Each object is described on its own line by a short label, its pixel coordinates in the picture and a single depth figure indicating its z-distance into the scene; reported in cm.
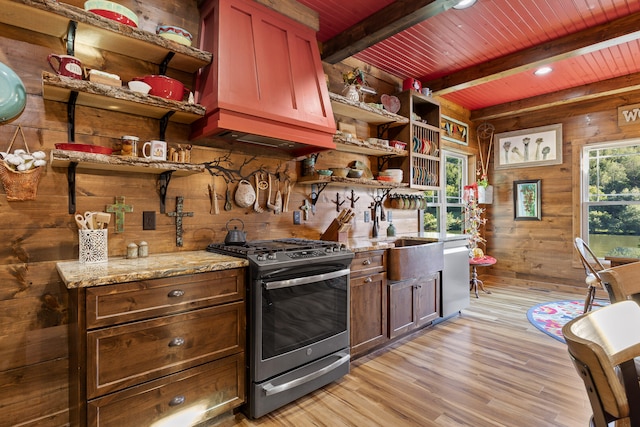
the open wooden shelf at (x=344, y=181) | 285
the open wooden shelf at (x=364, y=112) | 299
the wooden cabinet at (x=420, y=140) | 379
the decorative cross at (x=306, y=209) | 305
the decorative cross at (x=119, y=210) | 204
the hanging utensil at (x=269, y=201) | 273
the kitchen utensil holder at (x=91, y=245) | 179
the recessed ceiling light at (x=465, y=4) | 244
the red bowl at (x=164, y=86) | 197
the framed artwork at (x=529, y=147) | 502
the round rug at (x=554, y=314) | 333
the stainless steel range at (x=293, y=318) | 193
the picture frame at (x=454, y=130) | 494
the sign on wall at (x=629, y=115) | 434
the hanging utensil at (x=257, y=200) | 267
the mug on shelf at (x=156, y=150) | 197
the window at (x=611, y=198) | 446
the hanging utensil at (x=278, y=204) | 279
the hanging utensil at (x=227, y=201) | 252
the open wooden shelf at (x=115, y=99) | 164
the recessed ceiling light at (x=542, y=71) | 389
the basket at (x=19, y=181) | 167
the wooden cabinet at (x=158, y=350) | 147
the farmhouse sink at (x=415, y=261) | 288
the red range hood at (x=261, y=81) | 211
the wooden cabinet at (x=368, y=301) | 261
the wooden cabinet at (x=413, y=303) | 292
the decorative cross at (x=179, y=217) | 228
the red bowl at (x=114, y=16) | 179
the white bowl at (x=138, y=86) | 190
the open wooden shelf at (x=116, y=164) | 166
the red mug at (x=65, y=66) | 168
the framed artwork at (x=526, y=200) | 521
